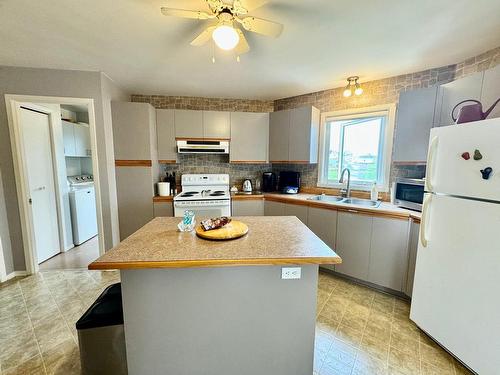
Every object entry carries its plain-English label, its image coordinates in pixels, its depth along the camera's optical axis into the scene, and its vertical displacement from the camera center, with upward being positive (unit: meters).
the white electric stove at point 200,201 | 3.01 -0.49
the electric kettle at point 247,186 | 3.55 -0.33
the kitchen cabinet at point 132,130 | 2.78 +0.48
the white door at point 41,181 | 2.72 -0.22
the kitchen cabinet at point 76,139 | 3.60 +0.49
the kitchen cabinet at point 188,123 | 3.22 +0.67
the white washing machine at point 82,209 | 3.51 -0.76
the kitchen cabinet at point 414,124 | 2.11 +0.48
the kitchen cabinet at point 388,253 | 2.14 -0.90
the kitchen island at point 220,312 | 1.19 -0.85
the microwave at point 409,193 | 2.13 -0.26
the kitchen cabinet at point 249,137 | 3.38 +0.50
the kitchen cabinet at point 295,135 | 3.07 +0.51
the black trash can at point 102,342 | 1.25 -1.07
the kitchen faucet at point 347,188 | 2.88 -0.26
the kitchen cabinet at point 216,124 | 3.29 +0.67
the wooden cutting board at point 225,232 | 1.35 -0.44
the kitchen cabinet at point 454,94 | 1.77 +0.68
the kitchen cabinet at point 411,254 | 2.03 -0.84
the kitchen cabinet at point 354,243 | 2.35 -0.87
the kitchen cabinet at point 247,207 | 3.23 -0.63
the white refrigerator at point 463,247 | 1.28 -0.54
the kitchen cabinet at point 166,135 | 3.17 +0.48
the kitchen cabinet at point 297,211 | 2.85 -0.61
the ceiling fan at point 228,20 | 1.24 +0.92
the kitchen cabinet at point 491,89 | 1.64 +0.65
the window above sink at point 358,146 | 2.72 +0.32
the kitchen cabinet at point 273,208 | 3.11 -0.63
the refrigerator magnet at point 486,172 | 1.28 -0.01
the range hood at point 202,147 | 3.26 +0.32
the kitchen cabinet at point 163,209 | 3.02 -0.62
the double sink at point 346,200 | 2.65 -0.44
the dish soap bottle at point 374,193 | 2.71 -0.32
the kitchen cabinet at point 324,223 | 2.59 -0.71
